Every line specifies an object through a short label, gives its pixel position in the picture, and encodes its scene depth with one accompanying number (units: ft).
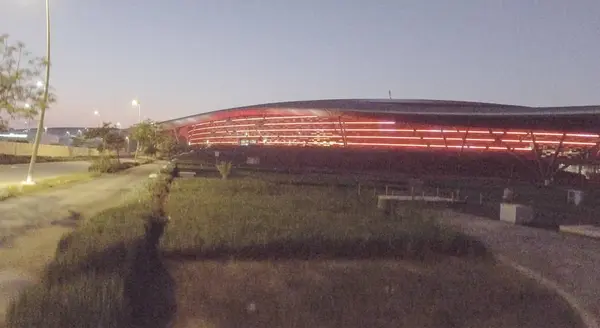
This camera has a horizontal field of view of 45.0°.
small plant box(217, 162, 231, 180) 138.94
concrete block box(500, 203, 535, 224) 72.48
